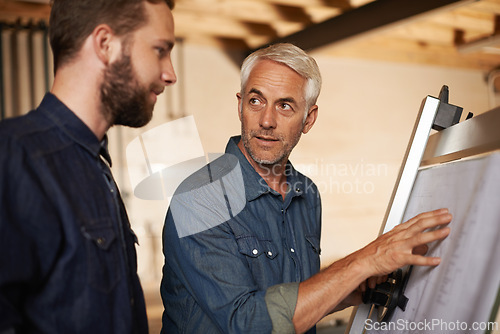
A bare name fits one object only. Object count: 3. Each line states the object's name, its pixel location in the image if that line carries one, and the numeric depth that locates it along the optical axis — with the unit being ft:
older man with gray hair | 3.22
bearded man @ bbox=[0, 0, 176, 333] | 2.28
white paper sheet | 2.37
